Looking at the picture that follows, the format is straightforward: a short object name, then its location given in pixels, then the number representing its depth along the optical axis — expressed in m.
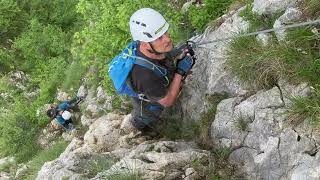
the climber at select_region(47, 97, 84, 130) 12.95
